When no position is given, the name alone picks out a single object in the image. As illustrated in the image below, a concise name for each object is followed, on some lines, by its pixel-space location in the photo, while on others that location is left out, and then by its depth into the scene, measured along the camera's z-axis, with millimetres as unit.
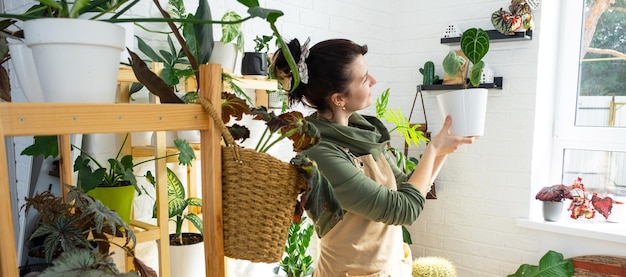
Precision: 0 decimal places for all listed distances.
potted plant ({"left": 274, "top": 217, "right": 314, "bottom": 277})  2090
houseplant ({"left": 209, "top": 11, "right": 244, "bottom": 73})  1579
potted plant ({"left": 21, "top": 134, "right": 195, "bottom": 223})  1163
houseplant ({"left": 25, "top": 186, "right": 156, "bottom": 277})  584
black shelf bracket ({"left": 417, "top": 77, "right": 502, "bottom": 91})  2418
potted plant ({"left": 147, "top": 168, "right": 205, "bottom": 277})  1534
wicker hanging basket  698
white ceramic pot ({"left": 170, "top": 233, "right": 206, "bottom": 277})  1531
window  2350
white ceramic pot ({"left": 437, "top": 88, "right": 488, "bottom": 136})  1279
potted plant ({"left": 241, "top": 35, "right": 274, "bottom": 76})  1754
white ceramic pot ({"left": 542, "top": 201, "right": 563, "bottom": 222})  2334
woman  1217
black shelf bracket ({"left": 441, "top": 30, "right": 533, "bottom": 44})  2293
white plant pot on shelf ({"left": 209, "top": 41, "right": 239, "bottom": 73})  1577
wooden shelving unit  510
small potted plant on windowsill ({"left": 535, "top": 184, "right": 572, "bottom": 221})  2318
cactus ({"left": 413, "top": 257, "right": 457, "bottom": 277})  2102
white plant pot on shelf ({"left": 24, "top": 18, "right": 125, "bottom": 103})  585
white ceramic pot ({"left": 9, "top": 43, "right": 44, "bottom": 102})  674
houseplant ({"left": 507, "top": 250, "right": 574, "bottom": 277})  2186
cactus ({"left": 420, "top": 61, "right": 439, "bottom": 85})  2578
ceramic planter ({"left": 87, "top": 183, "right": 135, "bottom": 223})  1296
